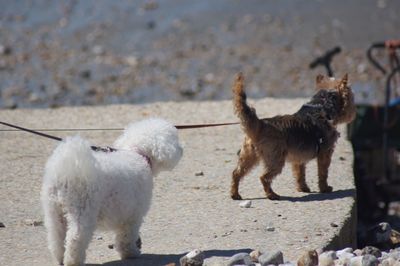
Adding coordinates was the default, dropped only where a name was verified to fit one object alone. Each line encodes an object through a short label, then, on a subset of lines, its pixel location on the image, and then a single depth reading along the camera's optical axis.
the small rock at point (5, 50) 40.19
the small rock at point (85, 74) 37.06
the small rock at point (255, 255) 13.20
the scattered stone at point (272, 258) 12.88
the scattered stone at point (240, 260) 12.87
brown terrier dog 15.82
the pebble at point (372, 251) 13.68
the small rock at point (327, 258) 12.92
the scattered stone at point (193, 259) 12.59
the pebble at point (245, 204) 15.78
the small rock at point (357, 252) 13.62
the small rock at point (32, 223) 14.92
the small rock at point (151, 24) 42.50
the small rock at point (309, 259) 12.64
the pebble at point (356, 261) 13.01
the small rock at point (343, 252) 13.41
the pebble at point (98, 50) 39.56
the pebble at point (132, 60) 38.12
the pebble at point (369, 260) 12.91
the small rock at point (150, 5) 44.82
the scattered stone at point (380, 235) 16.05
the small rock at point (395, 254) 13.52
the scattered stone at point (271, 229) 14.50
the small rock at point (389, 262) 13.05
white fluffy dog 12.14
